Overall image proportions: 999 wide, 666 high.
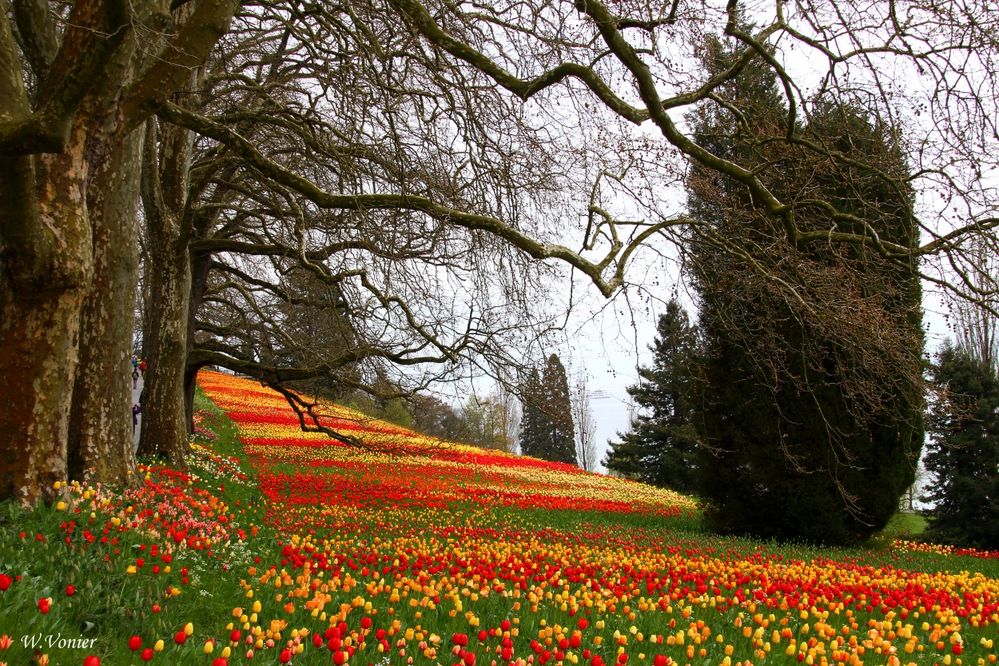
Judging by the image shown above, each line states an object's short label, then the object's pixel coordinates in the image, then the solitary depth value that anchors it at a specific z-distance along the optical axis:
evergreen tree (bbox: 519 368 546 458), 48.88
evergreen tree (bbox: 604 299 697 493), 24.73
